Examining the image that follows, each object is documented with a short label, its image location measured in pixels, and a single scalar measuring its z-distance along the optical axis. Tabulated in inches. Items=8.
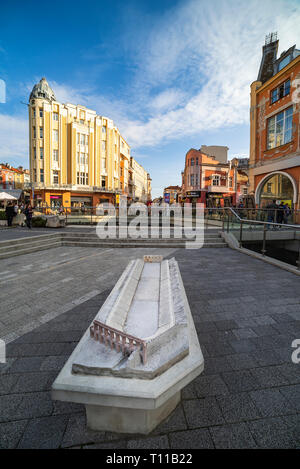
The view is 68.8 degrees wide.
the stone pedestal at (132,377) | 51.7
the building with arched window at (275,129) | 605.9
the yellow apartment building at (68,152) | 1461.6
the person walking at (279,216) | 531.3
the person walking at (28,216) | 537.3
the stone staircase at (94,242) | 372.0
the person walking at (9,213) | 571.6
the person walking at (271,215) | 520.7
